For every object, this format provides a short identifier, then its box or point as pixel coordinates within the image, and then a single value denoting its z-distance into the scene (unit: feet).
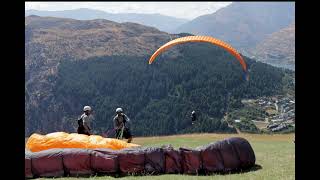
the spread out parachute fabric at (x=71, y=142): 54.90
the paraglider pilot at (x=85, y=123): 62.54
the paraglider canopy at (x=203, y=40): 69.36
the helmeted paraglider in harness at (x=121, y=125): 65.00
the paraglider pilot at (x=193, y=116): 90.63
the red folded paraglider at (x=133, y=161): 48.06
